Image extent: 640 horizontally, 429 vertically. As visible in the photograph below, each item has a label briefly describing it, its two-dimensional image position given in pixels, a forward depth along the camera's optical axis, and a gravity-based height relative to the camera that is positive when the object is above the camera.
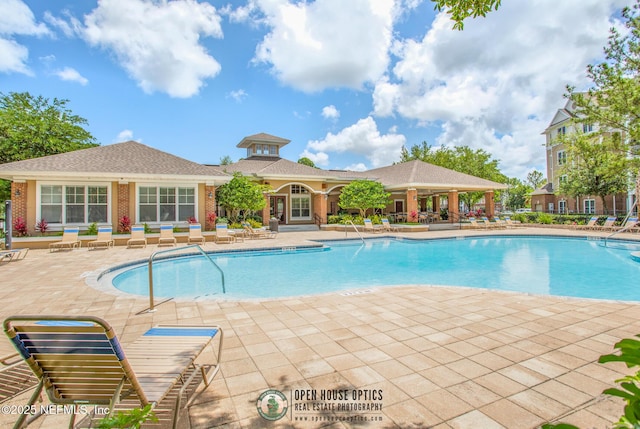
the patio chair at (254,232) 17.72 -0.62
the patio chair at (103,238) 14.34 -0.62
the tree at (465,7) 3.62 +2.39
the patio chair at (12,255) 10.41 -1.04
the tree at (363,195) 22.95 +1.75
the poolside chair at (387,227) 21.48 -0.51
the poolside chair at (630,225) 18.17 -0.55
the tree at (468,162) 38.19 +6.77
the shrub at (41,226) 14.84 -0.05
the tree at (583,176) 21.70 +3.06
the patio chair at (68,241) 13.78 -0.71
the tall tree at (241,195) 18.55 +1.58
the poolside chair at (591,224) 21.30 -0.52
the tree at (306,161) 56.94 +10.57
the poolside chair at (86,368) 1.96 -0.94
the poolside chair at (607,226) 20.31 -0.64
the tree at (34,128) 21.16 +6.85
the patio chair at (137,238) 14.55 -0.66
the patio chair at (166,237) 15.10 -0.66
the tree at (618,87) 8.12 +3.72
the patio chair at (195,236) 15.78 -0.66
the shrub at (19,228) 14.43 -0.11
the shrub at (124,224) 16.05 -0.04
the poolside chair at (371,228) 21.36 -0.55
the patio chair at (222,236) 16.06 -0.69
